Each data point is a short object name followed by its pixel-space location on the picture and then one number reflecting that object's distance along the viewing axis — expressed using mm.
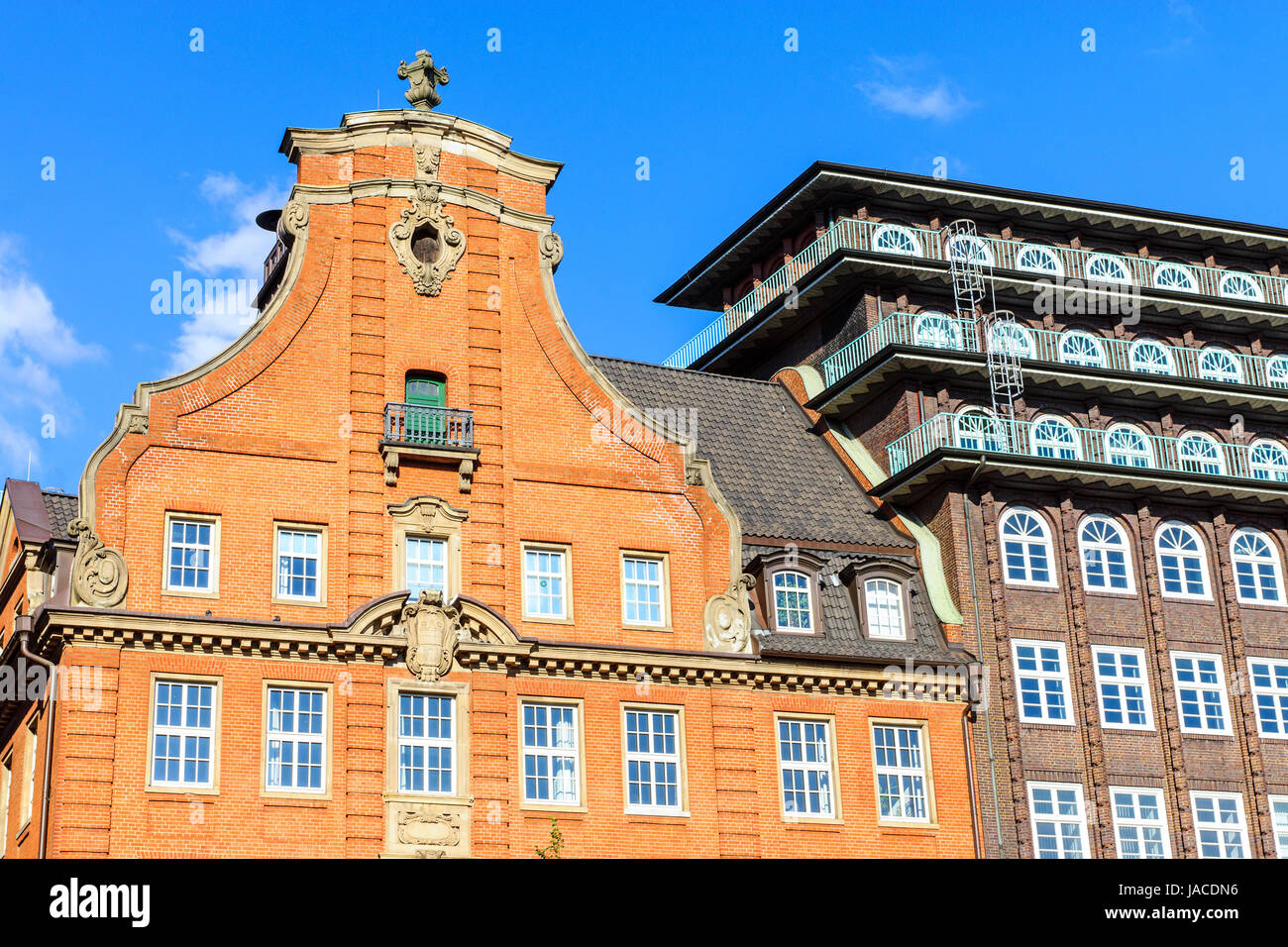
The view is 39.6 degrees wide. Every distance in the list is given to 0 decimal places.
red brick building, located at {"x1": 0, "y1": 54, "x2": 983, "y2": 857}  33438
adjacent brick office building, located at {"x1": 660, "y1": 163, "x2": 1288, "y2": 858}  40344
